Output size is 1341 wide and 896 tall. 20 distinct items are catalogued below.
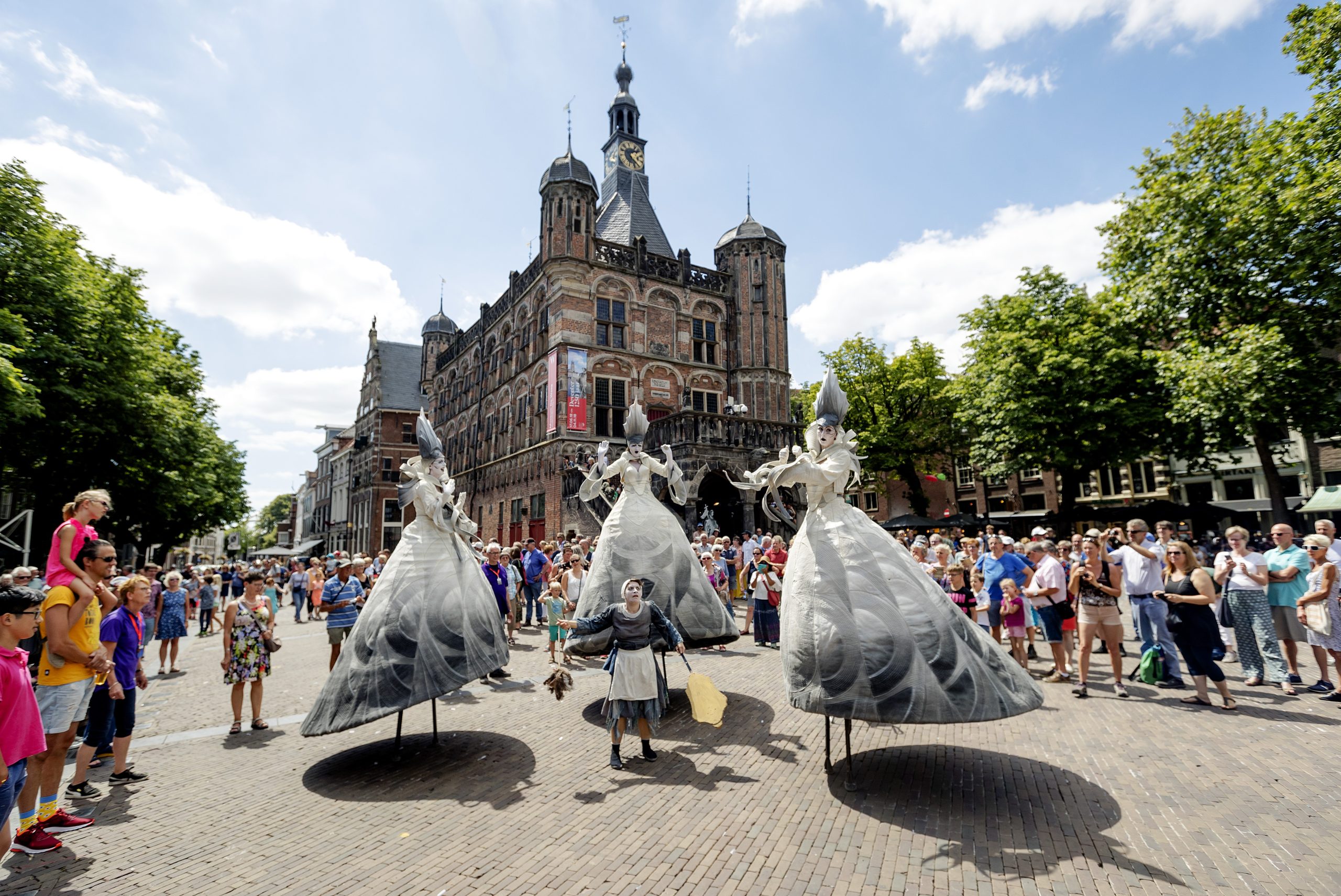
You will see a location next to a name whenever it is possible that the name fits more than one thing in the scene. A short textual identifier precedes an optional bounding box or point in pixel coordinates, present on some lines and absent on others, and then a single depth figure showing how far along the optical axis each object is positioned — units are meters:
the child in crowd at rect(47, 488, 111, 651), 4.46
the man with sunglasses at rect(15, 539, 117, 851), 4.27
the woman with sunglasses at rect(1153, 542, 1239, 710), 6.41
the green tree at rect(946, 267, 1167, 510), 22.67
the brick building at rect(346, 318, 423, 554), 46.66
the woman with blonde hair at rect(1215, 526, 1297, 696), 7.36
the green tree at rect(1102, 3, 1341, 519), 16.11
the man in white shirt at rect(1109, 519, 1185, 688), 7.34
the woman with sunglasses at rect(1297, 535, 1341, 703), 6.65
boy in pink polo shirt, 3.31
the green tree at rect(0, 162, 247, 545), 14.52
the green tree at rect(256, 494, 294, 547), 116.19
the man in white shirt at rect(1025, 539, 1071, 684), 7.95
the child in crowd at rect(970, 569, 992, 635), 8.98
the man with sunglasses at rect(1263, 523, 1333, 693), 7.19
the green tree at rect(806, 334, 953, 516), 33.38
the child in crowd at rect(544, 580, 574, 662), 9.70
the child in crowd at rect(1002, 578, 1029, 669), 8.52
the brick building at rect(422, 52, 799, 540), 24.64
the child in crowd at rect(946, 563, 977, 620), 8.77
